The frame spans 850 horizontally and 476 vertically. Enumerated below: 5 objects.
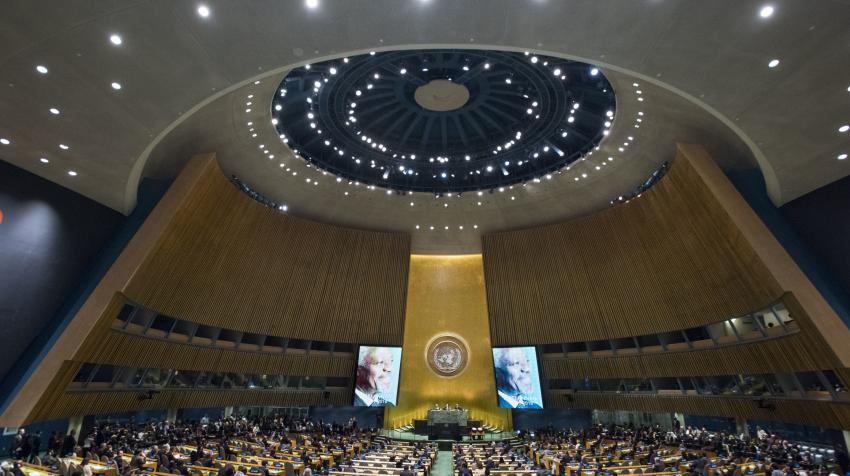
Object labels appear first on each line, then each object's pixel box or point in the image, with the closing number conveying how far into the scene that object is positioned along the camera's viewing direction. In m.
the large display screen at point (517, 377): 21.94
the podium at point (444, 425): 21.61
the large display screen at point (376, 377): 22.67
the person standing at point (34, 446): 12.15
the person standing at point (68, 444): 13.09
